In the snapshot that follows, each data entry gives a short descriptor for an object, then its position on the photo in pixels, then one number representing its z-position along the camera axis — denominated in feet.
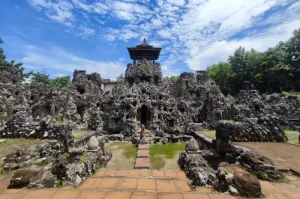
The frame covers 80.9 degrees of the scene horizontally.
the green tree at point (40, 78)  161.62
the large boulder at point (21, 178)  13.07
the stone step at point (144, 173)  20.42
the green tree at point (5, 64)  112.15
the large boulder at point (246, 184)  11.68
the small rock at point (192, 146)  29.01
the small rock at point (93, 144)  26.78
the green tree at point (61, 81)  172.50
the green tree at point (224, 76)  132.26
